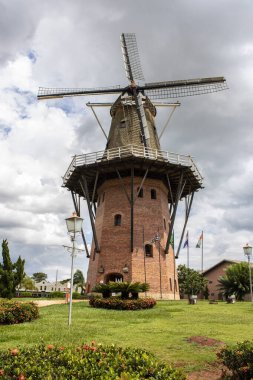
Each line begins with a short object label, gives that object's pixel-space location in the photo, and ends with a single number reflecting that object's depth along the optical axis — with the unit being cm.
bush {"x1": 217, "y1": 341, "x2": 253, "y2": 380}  577
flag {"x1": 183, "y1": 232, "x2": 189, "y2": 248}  3472
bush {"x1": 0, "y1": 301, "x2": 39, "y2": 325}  1345
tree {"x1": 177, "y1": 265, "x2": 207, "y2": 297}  4854
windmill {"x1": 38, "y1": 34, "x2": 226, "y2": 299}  2694
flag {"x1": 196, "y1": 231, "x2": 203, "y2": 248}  3832
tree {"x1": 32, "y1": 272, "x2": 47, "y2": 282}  12275
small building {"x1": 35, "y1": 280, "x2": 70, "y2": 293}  9519
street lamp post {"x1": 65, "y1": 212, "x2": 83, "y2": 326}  1330
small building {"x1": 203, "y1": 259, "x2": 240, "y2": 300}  5546
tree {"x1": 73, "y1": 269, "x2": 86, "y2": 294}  8018
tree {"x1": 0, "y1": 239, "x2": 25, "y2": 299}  2453
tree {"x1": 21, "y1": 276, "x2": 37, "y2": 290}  7811
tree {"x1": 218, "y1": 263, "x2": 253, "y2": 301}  3681
